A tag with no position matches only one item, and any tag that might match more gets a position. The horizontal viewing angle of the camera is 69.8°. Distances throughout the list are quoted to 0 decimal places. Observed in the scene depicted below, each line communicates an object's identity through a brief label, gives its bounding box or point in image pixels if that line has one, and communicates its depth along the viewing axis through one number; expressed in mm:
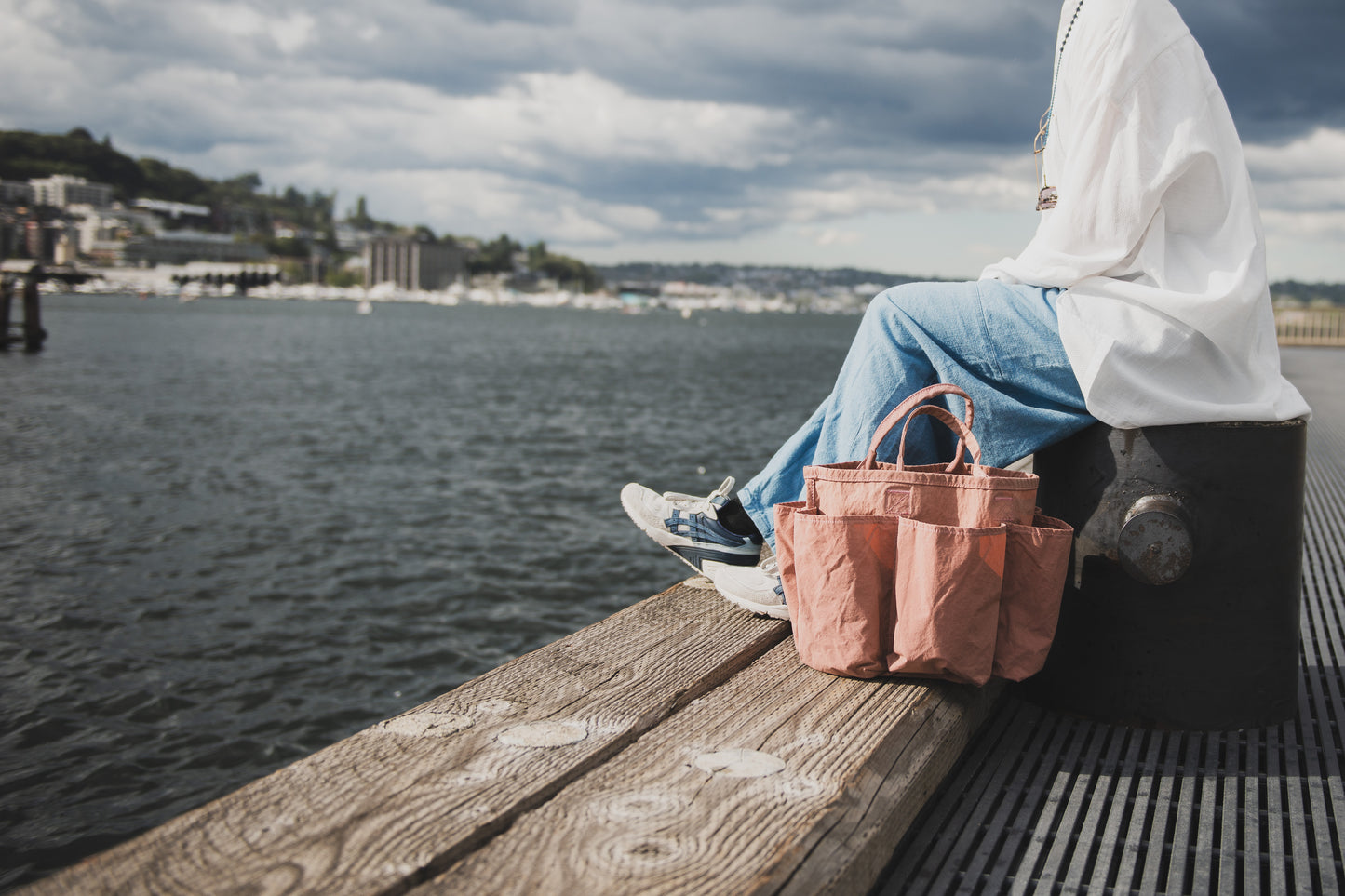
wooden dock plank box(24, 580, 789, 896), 1328
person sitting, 2146
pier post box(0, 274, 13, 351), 36000
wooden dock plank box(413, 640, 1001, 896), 1365
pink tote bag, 1992
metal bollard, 2135
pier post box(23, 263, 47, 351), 34906
